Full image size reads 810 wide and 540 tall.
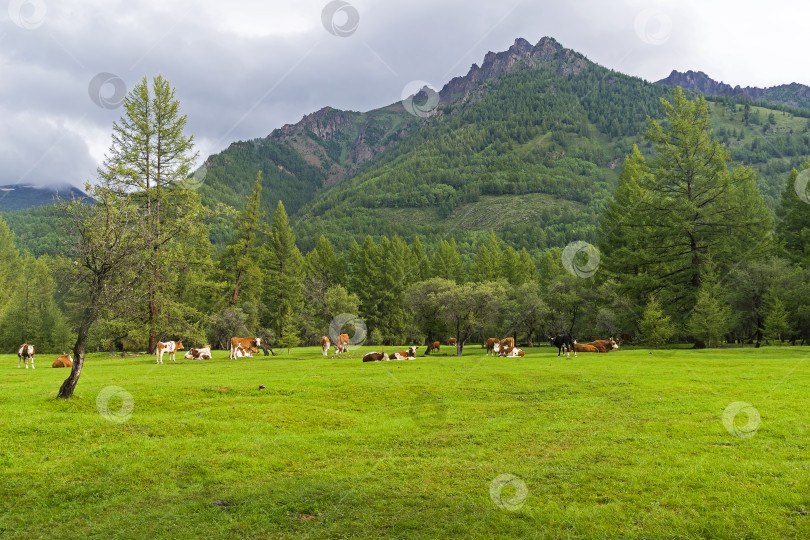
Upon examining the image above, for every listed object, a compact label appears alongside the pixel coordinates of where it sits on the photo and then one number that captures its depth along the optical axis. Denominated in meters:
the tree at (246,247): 57.91
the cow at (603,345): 41.44
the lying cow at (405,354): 34.76
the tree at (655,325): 40.81
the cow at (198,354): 35.81
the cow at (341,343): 39.50
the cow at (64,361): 27.98
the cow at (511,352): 37.50
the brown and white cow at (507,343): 39.95
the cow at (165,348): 31.08
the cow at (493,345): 40.31
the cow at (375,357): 32.30
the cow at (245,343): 36.98
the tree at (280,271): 70.81
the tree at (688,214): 44.16
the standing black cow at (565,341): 35.41
